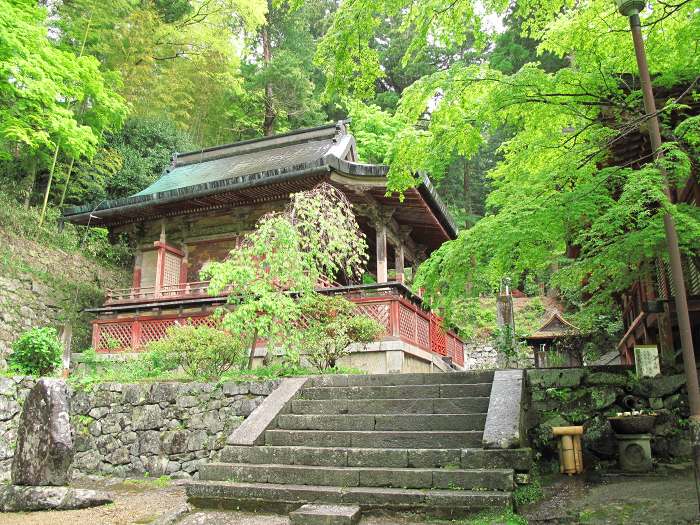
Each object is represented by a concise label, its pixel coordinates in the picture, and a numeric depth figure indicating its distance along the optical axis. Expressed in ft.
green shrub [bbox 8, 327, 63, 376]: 30.42
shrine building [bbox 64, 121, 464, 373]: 37.78
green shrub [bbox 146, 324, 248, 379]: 28.99
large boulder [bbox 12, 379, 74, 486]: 19.72
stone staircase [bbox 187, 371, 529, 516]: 15.93
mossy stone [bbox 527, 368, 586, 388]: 23.70
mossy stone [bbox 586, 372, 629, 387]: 23.13
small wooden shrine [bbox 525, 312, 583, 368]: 54.95
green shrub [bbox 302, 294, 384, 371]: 29.89
